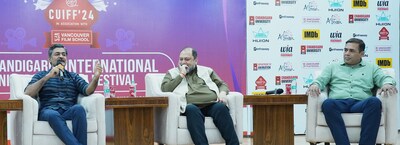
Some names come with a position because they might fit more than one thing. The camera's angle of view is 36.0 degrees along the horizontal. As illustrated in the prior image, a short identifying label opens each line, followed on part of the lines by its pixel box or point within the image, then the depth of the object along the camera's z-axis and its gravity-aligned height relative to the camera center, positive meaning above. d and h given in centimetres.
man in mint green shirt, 507 -14
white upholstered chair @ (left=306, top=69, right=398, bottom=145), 519 -43
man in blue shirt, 461 -14
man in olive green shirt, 496 -17
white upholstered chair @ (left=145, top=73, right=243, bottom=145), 504 -39
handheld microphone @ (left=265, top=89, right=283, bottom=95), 553 -16
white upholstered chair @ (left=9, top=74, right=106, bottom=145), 462 -35
